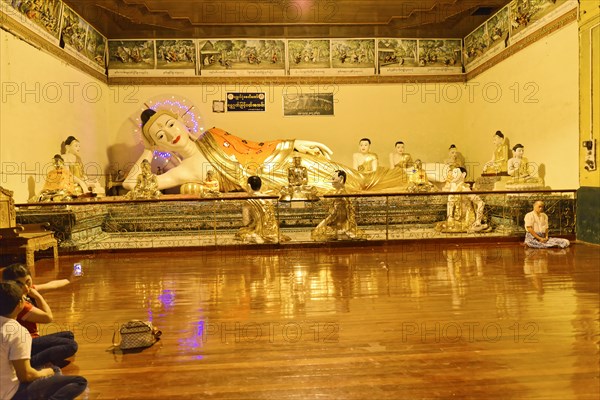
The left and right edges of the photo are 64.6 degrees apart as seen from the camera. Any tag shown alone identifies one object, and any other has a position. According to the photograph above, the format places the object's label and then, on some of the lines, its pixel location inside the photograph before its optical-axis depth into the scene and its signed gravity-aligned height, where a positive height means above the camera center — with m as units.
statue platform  6.06 -0.51
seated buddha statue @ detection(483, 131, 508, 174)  8.19 +0.38
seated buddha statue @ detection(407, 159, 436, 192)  7.49 +0.02
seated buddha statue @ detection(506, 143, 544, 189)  6.98 +0.12
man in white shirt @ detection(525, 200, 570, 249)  5.74 -0.63
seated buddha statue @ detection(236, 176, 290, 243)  6.20 -0.49
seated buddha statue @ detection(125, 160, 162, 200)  7.35 +0.00
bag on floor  2.65 -0.83
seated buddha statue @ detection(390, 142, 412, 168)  9.79 +0.56
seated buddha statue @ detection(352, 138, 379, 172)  9.01 +0.46
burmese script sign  10.43 +1.85
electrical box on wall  6.14 +0.30
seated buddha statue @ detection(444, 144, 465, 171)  9.44 +0.45
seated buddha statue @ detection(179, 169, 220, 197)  7.73 +0.00
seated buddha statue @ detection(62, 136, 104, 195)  7.44 +0.41
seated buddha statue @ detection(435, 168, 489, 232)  6.98 -0.49
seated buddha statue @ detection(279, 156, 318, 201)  6.41 -0.04
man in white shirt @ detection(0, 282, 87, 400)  1.74 -0.67
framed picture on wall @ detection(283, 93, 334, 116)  10.54 +1.78
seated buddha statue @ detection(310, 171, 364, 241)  6.31 -0.56
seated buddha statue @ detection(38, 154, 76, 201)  6.46 +0.06
